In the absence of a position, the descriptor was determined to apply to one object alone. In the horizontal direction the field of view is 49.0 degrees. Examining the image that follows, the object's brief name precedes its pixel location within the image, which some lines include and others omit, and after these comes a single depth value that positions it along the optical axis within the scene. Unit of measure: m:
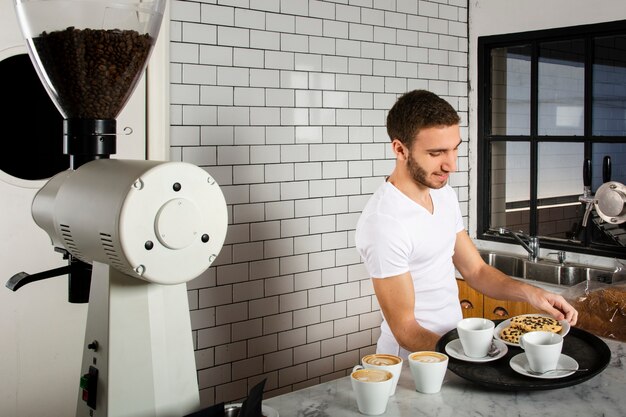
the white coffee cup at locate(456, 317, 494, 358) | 1.96
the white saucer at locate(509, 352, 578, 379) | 1.86
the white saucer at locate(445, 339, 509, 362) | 1.97
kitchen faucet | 3.98
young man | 2.38
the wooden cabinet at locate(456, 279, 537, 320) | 3.62
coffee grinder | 1.39
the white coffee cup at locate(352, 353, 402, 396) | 1.80
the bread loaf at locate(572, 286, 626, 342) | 2.71
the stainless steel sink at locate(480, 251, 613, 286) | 3.70
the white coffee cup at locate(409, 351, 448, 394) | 1.83
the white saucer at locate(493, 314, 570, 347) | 2.11
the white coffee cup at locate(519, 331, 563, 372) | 1.84
